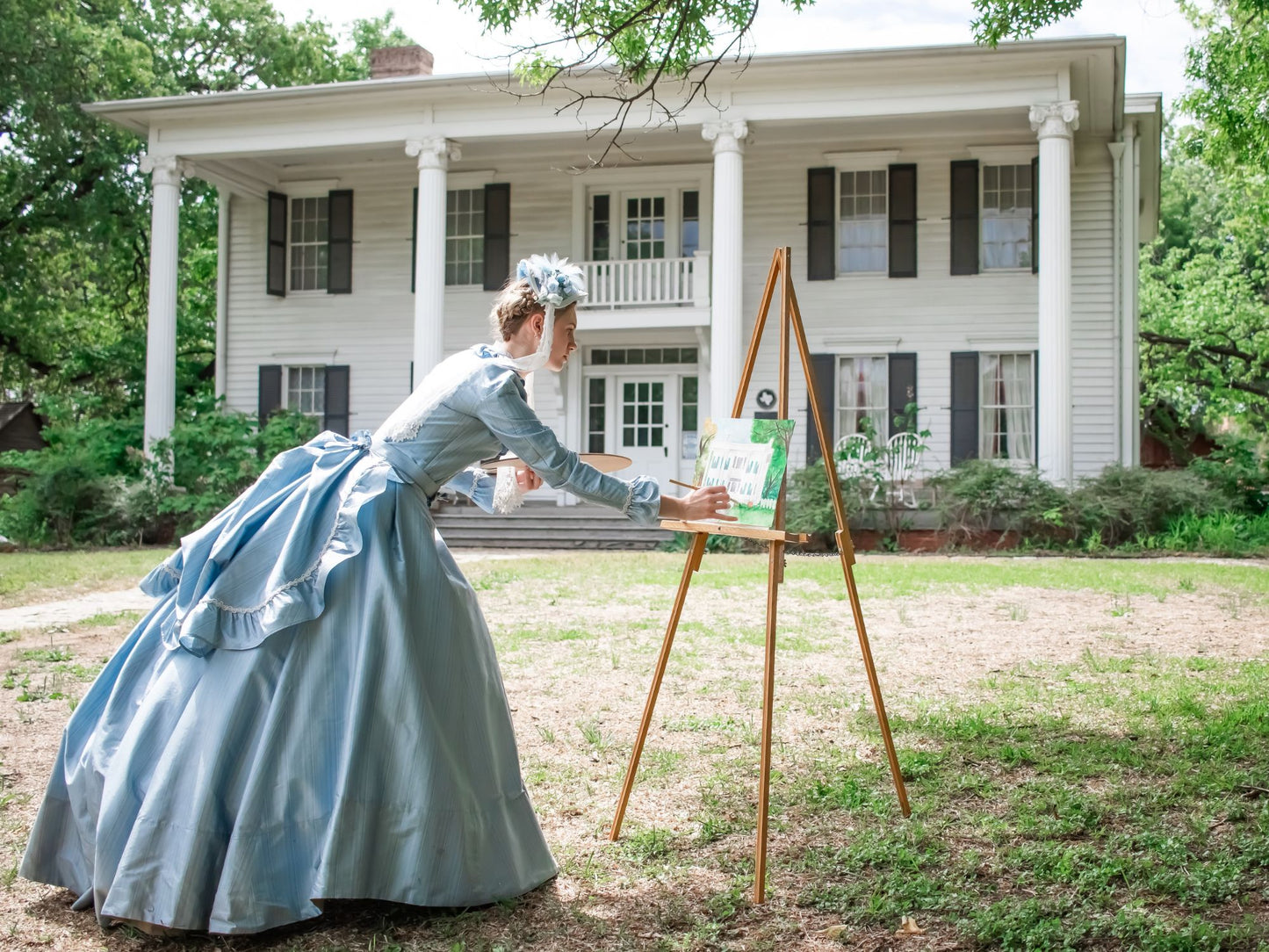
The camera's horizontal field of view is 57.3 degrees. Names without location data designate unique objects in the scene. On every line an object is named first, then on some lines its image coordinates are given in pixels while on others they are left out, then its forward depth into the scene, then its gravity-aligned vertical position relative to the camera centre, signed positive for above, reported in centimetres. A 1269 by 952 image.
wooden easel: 342 -11
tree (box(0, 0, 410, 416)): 1873 +561
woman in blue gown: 287 -55
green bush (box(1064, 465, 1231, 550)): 1338 -2
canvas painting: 342 +10
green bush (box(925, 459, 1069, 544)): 1357 -1
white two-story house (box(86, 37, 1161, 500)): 1460 +380
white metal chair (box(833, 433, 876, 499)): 1444 +59
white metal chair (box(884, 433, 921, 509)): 1438 +48
